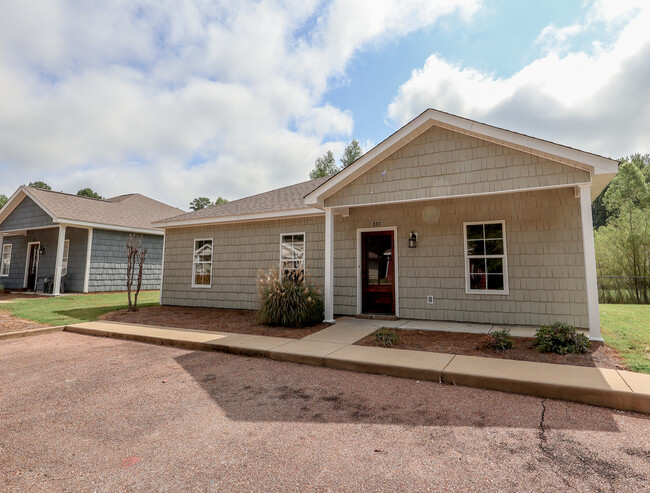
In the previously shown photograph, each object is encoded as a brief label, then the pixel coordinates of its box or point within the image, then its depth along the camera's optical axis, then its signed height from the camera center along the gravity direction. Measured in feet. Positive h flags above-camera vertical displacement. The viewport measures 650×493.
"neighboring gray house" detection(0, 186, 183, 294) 45.16 +5.02
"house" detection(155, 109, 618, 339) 18.80 +3.61
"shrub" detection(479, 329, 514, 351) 15.72 -3.27
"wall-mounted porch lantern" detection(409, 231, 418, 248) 24.89 +2.86
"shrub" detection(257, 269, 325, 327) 22.70 -2.08
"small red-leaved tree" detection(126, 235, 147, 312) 30.30 +1.67
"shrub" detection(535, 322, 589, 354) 15.02 -3.07
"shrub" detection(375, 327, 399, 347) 17.05 -3.45
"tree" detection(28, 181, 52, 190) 168.08 +47.46
